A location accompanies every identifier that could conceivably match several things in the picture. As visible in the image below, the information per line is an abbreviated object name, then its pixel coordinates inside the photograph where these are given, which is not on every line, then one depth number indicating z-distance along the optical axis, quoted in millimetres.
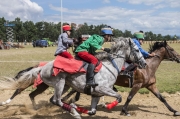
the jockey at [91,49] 5801
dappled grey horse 5863
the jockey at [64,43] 6723
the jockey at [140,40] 7521
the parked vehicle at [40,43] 49281
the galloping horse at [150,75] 7219
